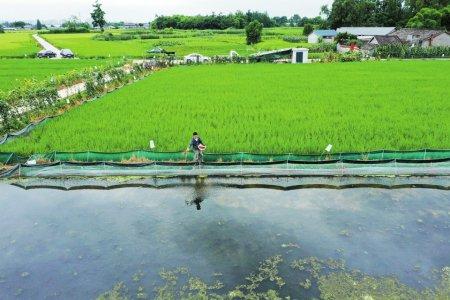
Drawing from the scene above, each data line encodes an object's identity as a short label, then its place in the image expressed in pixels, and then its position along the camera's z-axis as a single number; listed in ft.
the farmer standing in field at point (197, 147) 34.83
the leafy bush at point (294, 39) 215.86
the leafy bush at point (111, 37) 217.15
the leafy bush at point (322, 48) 167.24
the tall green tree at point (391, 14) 261.03
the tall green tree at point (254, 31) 170.30
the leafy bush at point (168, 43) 184.10
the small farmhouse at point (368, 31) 212.84
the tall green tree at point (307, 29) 245.45
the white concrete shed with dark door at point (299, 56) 129.49
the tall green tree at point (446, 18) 210.81
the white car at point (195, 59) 127.96
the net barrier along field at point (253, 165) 34.99
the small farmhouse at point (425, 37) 170.19
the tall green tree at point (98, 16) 303.19
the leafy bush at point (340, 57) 131.85
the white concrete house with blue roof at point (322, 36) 212.84
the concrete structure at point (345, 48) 159.83
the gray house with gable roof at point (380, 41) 163.20
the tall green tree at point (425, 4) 239.11
